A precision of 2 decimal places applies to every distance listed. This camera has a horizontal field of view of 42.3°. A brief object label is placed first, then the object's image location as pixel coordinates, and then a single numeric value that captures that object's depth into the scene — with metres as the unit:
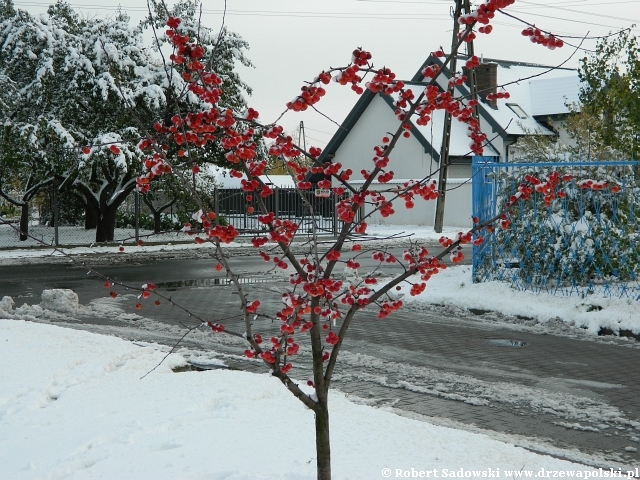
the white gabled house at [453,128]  38.25
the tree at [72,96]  25.17
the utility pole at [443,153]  22.87
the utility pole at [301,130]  64.54
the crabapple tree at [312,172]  4.26
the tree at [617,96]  13.35
